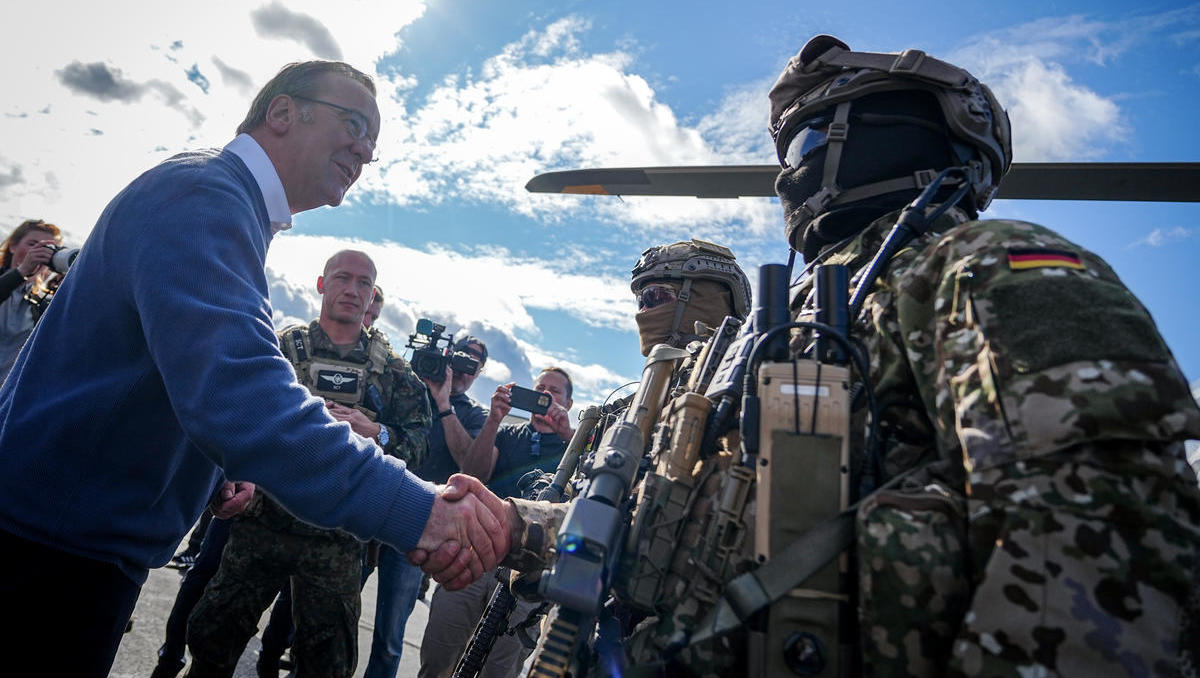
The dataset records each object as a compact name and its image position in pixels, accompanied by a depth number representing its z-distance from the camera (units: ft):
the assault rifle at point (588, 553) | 5.34
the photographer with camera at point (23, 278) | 15.74
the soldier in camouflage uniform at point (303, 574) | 11.10
